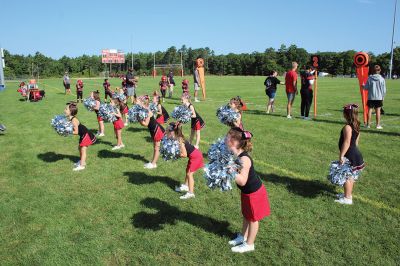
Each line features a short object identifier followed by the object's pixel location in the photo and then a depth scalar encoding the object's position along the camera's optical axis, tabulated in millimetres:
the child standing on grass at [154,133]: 7684
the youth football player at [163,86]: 20734
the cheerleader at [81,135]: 7719
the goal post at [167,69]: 89075
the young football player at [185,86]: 21641
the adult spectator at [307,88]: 13047
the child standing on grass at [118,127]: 9484
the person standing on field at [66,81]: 29266
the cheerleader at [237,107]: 7641
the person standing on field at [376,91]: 11062
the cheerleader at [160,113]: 9673
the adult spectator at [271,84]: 14508
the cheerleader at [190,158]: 5745
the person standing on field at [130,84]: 18125
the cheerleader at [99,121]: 11188
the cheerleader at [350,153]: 5406
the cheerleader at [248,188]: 4082
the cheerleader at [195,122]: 8772
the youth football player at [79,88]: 22872
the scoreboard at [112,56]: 93875
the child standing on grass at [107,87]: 19997
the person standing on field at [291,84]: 13430
